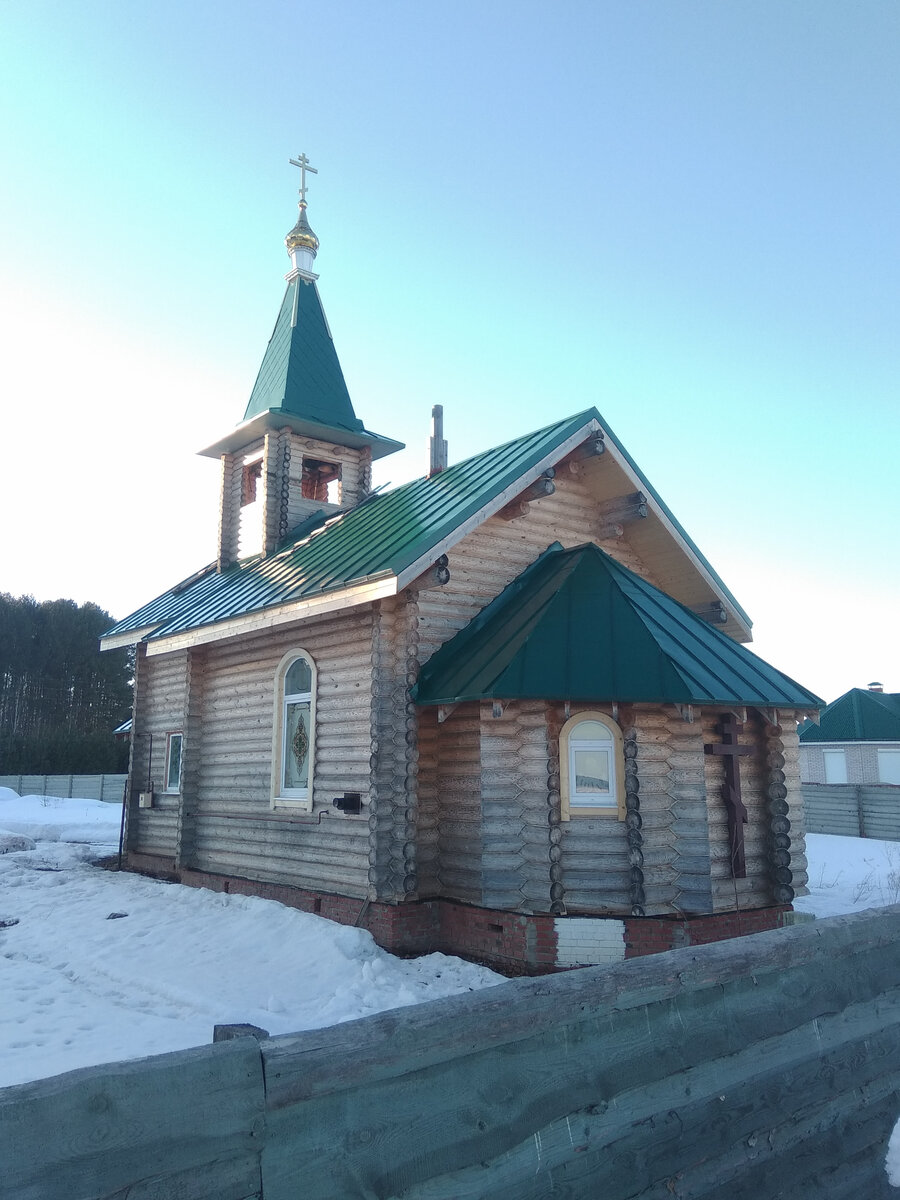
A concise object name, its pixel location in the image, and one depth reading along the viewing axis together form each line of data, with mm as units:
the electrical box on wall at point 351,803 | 10078
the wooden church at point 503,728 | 9008
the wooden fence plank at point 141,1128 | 1877
